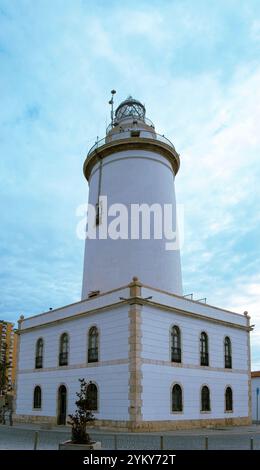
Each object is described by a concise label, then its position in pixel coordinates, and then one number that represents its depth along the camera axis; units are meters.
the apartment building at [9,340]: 81.88
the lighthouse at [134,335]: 24.47
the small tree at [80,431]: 14.52
